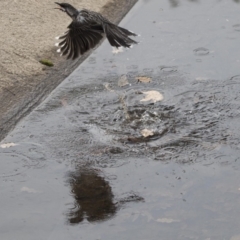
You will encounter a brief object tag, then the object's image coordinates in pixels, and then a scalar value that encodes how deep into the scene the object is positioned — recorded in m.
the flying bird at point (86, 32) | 14.65
